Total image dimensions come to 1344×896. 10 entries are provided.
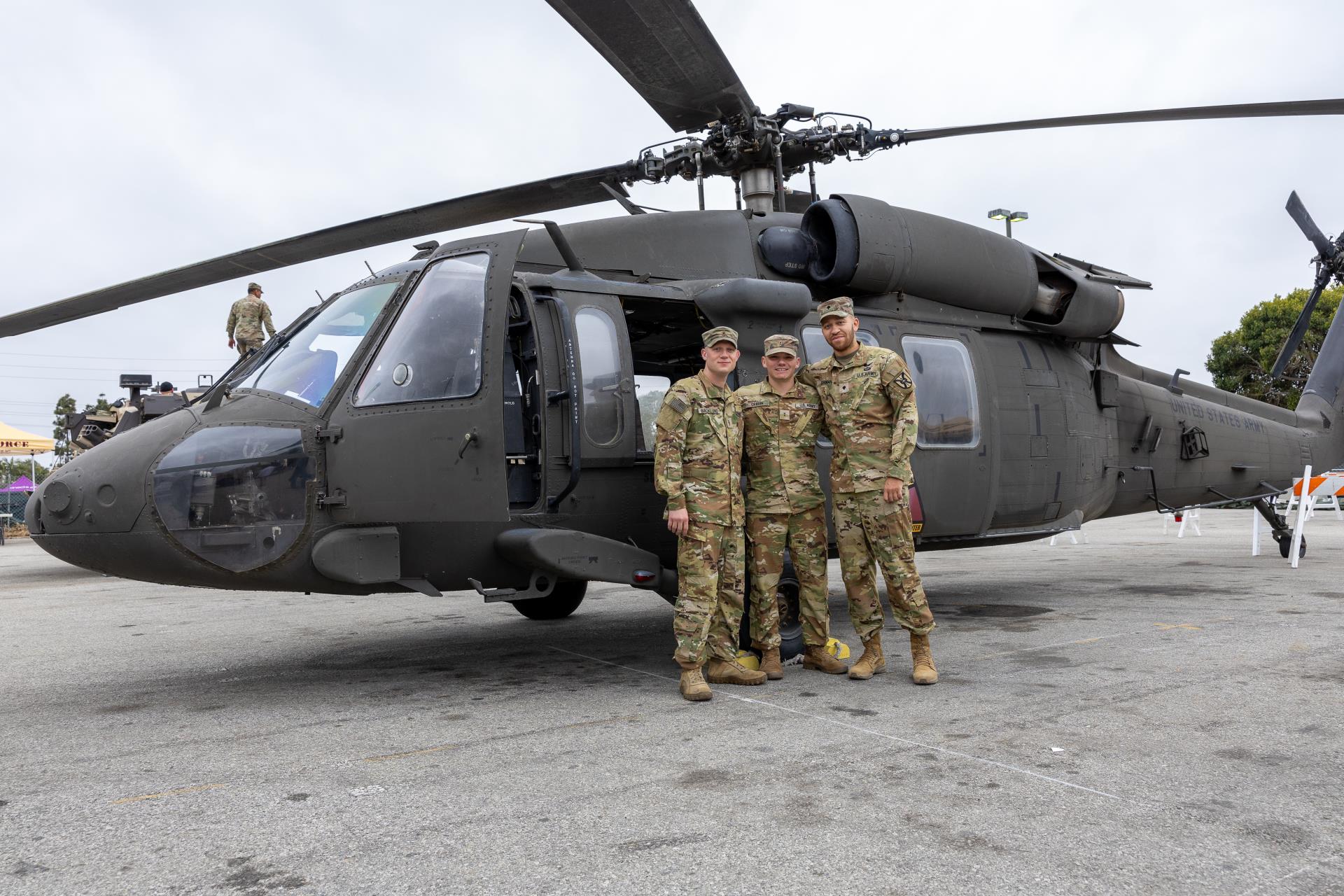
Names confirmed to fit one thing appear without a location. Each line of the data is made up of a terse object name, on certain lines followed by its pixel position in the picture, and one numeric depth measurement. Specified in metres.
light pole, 19.27
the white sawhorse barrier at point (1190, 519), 17.90
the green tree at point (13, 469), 68.60
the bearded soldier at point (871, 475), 4.88
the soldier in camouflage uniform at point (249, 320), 10.83
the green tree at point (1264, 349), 31.45
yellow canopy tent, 25.41
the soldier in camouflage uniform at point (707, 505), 4.72
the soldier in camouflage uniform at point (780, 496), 5.01
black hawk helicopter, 4.50
